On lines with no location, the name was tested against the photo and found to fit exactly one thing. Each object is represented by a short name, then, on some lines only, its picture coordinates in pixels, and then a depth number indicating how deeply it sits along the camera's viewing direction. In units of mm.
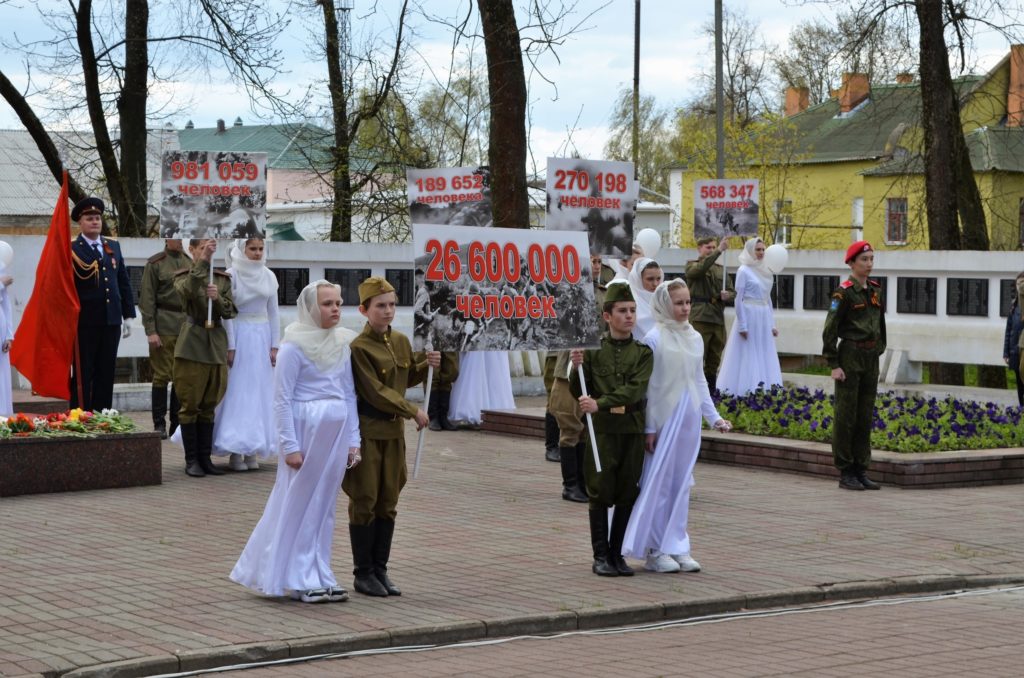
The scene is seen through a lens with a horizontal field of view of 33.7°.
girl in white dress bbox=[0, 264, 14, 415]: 15812
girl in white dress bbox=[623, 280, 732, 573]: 10039
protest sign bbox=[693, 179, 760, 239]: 20609
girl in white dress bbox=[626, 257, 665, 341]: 12445
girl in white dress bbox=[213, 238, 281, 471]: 14016
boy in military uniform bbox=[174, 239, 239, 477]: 13742
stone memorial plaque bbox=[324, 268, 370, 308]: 22922
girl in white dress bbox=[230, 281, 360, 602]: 8789
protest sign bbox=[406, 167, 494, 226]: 19281
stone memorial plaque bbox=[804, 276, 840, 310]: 26688
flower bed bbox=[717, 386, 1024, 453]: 14898
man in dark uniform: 14859
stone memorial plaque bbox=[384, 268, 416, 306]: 23359
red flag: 14453
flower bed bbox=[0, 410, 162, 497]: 12523
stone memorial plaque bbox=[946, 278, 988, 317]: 24203
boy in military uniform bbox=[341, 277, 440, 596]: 8938
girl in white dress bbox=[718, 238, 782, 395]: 19594
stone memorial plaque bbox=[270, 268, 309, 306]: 22500
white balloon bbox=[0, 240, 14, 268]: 15930
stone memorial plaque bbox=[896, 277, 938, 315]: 24953
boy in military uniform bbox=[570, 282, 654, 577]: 9820
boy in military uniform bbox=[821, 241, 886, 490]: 13469
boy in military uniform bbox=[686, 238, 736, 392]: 19031
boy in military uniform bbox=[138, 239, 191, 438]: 15562
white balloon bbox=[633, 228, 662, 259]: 16219
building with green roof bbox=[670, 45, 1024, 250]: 55812
